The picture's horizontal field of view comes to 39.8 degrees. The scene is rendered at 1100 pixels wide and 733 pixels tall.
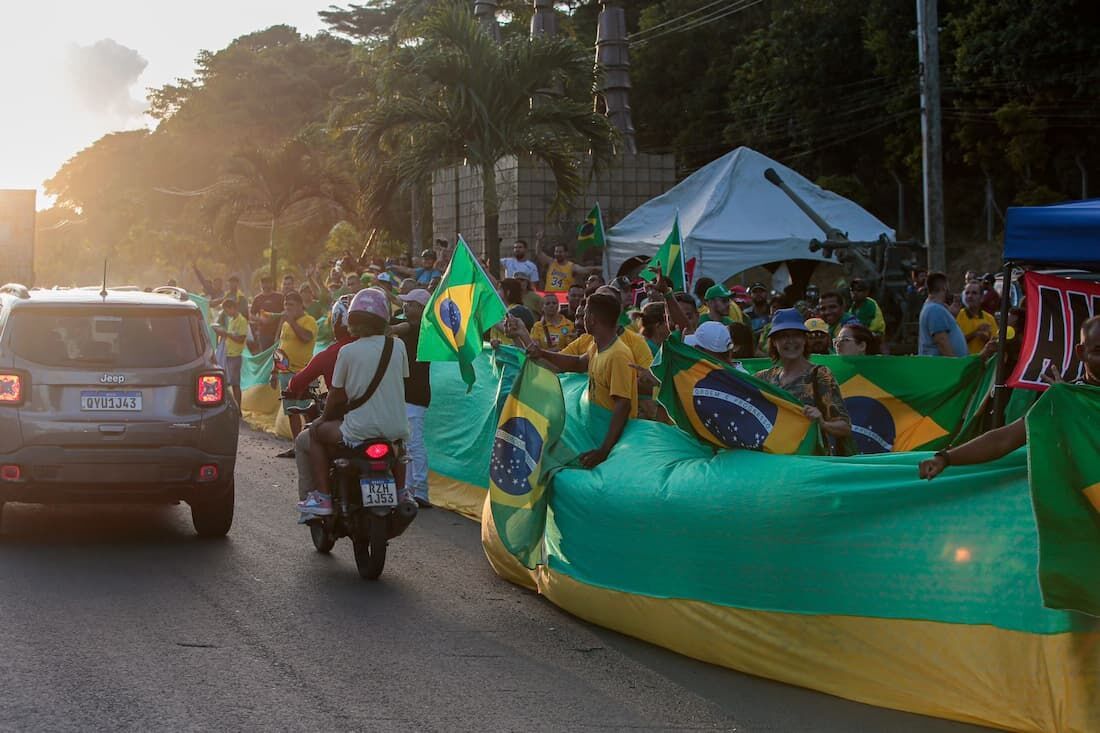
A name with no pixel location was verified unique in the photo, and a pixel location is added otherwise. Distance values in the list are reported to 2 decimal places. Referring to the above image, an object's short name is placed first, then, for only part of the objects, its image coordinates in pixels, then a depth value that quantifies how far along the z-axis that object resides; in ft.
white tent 82.94
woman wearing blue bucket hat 26.14
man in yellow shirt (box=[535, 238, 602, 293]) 70.95
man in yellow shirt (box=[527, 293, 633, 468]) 27.99
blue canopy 25.07
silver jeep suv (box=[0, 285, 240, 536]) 32.96
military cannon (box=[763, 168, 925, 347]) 62.54
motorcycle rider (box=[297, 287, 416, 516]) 31.01
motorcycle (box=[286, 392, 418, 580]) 30.01
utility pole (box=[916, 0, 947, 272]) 72.38
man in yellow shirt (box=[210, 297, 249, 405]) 72.54
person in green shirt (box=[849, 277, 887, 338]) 49.11
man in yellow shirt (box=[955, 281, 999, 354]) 47.91
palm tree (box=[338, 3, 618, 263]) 77.56
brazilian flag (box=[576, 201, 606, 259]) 78.95
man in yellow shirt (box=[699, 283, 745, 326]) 47.03
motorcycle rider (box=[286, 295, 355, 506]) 31.99
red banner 28.66
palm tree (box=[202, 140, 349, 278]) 139.54
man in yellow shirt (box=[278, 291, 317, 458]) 56.49
